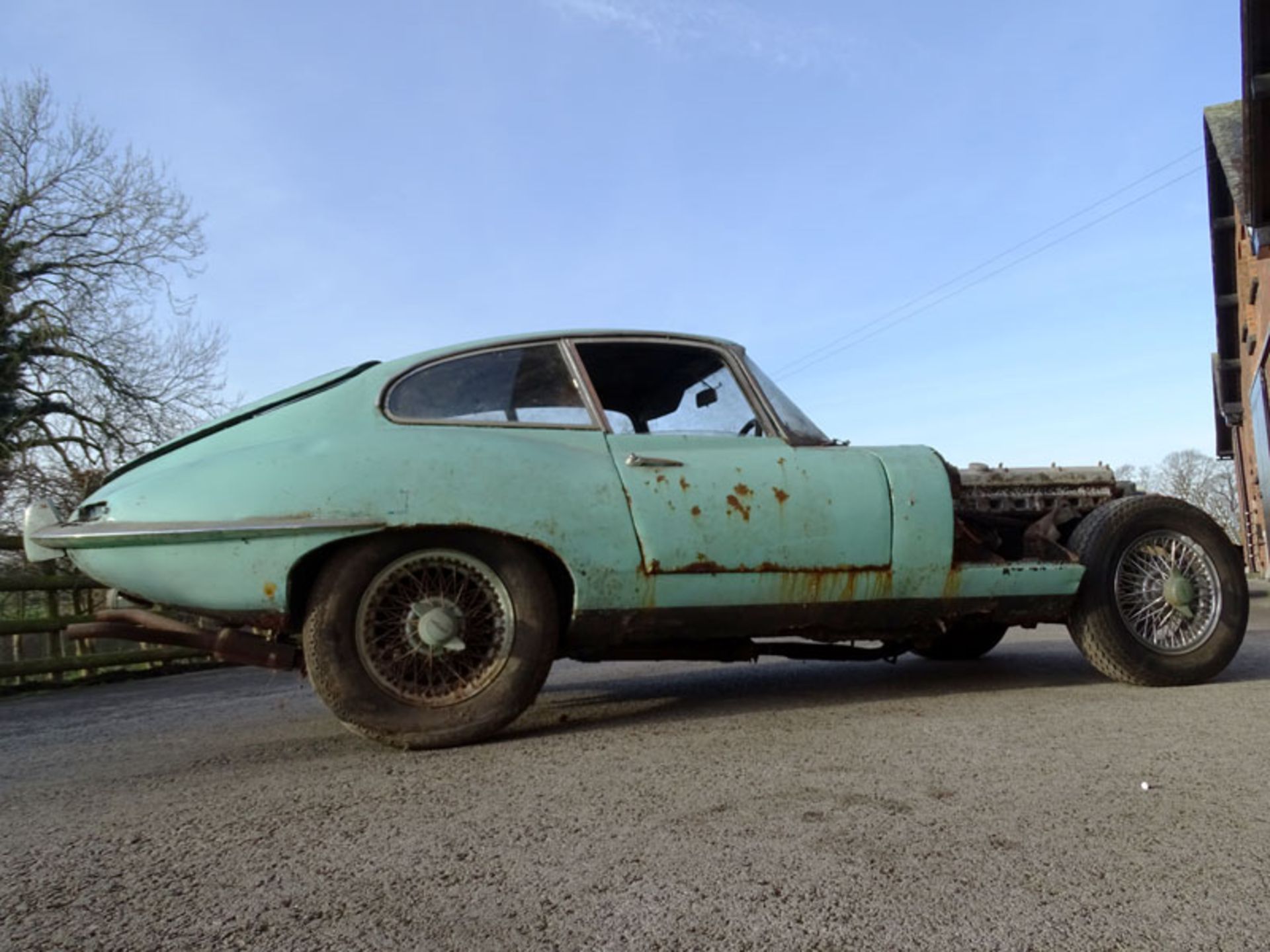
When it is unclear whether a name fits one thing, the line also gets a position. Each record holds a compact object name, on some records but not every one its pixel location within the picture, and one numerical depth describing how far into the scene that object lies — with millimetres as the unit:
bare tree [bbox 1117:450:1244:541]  51688
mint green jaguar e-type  3166
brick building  9797
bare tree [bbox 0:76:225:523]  17938
